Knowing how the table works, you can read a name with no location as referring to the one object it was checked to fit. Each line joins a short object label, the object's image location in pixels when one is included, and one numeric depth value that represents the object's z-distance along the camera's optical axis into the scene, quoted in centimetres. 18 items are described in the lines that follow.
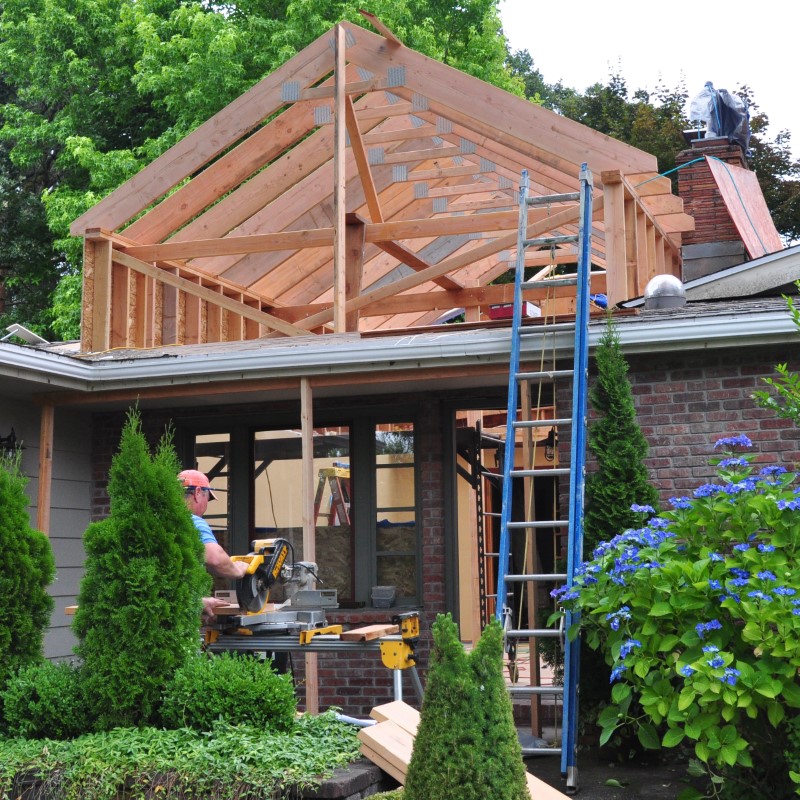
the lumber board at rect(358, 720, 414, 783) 516
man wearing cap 593
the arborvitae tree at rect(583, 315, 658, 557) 694
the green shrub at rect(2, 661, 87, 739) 546
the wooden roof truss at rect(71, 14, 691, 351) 931
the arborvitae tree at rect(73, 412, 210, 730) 536
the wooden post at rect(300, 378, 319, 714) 773
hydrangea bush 517
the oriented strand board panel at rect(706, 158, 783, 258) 1204
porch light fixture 877
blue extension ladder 620
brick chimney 1184
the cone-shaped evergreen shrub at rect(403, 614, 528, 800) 413
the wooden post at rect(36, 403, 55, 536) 872
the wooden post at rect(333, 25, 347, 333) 924
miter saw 599
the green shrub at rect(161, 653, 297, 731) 529
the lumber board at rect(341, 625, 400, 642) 579
